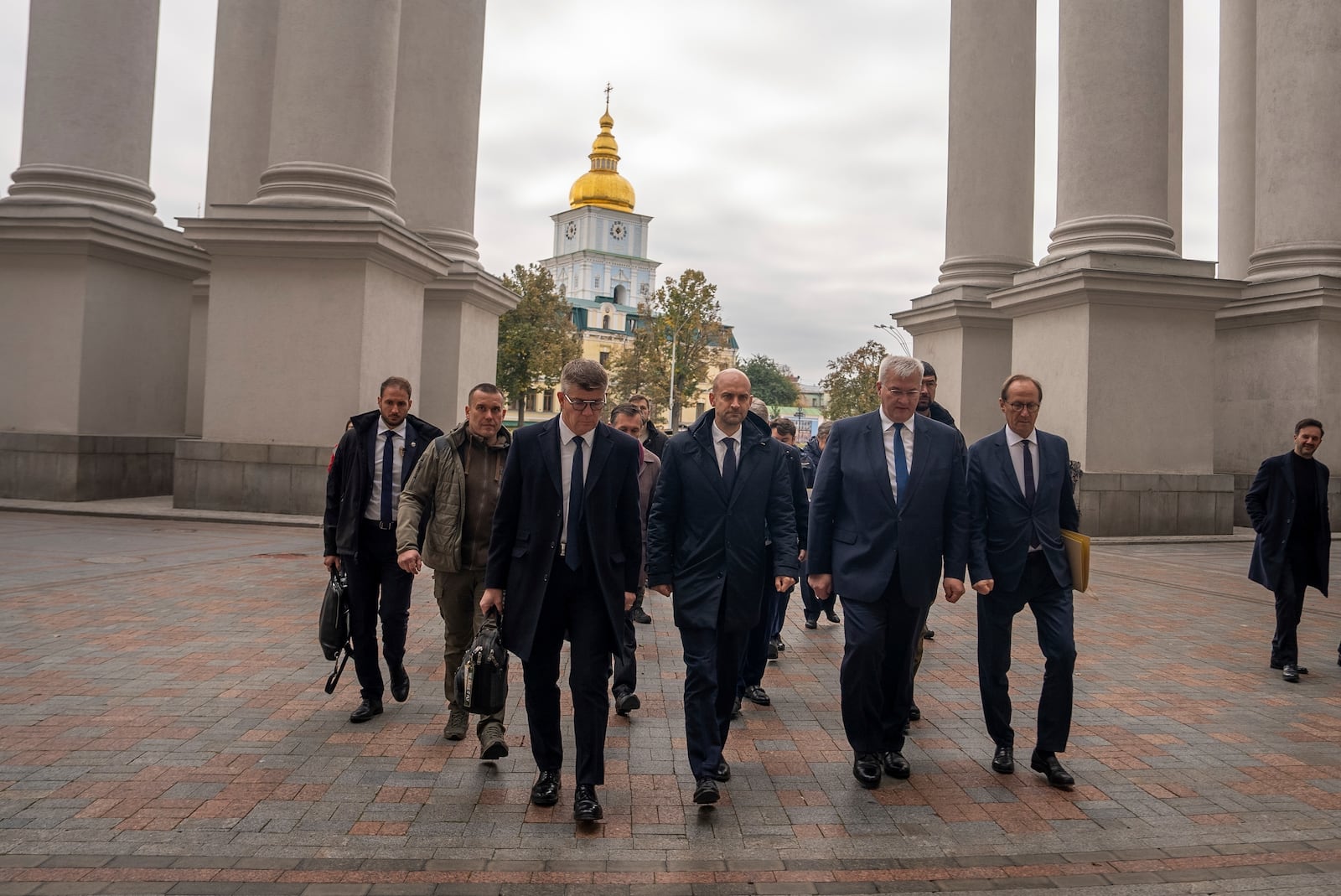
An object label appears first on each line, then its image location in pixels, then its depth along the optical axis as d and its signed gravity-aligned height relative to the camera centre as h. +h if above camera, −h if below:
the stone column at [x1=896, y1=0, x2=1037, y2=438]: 19.33 +6.53
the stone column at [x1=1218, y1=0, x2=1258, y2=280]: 23.98 +9.38
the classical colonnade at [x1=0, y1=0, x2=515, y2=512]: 14.74 +3.23
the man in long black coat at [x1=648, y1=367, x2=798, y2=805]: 4.84 -0.29
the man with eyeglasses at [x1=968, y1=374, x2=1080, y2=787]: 5.01 -0.34
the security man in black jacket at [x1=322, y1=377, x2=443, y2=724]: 5.89 -0.33
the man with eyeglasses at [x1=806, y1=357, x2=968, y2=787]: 4.97 -0.29
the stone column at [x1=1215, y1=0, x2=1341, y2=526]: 16.86 +4.44
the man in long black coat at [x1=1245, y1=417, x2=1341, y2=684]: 7.57 -0.13
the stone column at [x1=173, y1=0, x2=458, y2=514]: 14.63 +2.78
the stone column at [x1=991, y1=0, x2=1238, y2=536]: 14.91 +3.01
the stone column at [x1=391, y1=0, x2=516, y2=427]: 19.20 +6.27
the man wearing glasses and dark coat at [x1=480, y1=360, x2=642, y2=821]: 4.45 -0.42
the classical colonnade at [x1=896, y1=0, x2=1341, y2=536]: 15.05 +3.69
